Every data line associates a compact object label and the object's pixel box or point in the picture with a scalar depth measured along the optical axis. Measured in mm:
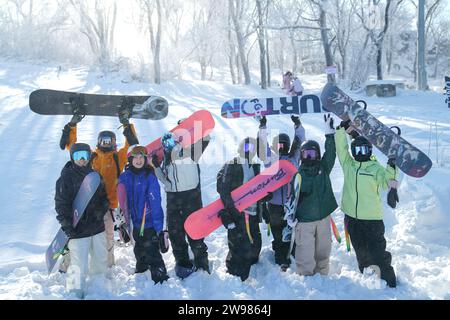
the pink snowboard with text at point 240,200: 4059
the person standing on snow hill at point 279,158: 4293
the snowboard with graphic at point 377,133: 4301
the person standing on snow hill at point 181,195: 4156
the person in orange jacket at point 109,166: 4305
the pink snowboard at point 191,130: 4539
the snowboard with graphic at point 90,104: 5031
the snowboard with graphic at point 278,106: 4957
